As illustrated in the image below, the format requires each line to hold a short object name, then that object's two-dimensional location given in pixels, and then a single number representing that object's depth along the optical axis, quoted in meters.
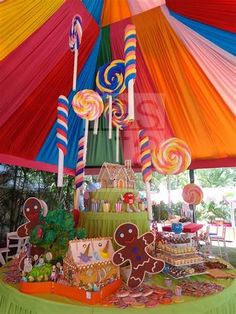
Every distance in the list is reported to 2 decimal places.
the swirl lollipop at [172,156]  4.65
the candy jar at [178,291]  2.47
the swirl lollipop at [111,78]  4.69
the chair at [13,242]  5.85
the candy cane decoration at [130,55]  3.36
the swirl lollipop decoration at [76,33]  3.52
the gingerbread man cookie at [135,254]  2.64
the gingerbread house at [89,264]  2.57
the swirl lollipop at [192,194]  5.92
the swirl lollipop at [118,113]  5.53
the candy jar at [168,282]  2.73
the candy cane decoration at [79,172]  4.67
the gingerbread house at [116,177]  4.07
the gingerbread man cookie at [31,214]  3.47
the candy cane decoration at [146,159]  4.33
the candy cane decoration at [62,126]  3.54
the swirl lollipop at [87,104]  3.82
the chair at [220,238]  6.56
